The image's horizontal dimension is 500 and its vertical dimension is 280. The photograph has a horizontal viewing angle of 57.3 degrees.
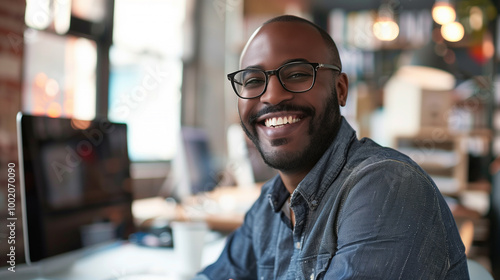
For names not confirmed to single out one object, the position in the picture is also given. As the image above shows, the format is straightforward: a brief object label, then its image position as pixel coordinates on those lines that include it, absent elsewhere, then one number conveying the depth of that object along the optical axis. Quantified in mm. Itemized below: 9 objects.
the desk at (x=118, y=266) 1284
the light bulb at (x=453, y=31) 3869
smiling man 796
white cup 1395
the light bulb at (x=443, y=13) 3756
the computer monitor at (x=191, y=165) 2408
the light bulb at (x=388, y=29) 4285
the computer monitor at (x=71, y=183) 1222
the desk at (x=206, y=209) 2256
